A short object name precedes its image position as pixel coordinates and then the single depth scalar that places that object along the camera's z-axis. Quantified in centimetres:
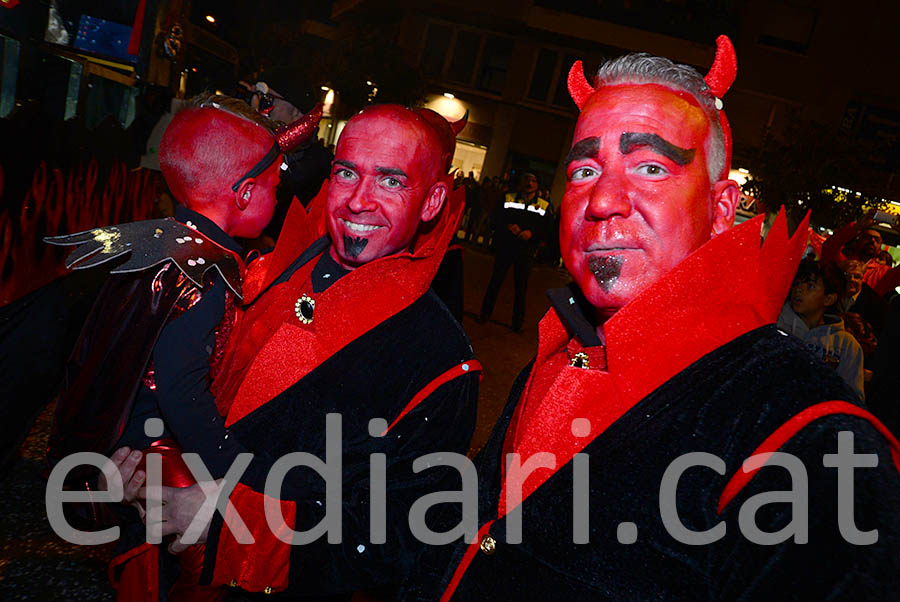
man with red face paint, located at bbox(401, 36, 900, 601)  83
